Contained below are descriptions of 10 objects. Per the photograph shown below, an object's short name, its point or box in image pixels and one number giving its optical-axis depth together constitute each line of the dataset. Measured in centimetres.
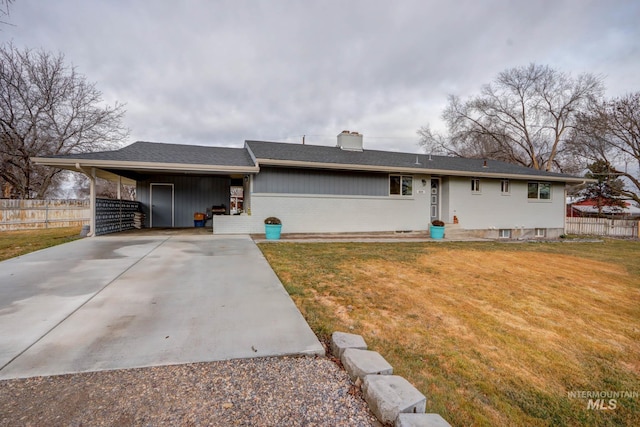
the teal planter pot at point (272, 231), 945
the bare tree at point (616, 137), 1720
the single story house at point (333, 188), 992
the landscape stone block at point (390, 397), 160
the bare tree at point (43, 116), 1590
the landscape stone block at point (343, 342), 232
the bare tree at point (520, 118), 2114
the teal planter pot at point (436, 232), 1133
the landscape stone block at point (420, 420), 149
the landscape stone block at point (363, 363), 197
